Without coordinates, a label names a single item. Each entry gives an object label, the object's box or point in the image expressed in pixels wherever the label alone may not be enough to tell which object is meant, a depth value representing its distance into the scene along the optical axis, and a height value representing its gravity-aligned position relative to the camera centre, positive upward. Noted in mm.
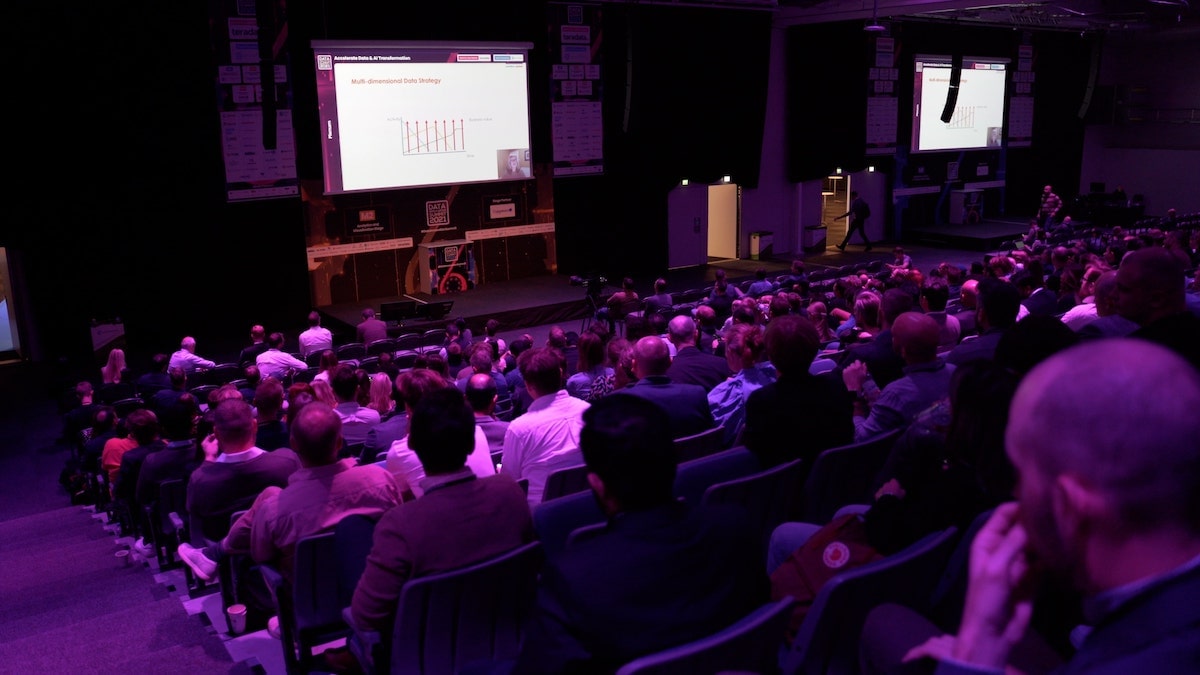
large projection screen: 12836 +809
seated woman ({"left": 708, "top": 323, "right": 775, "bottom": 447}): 4590 -1093
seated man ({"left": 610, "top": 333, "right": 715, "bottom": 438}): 4273 -1043
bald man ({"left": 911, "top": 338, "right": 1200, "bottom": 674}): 997 -364
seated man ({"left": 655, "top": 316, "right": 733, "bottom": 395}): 5188 -1140
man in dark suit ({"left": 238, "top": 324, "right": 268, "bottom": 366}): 9656 -1907
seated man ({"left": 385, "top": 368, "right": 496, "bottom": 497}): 3789 -1205
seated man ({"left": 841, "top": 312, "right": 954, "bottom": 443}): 3707 -874
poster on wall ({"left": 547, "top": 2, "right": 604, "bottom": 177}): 14805 +1243
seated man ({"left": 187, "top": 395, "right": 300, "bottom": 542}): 3951 -1316
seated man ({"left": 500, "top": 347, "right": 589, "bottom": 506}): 4004 -1188
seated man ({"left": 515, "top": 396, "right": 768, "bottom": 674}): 1829 -819
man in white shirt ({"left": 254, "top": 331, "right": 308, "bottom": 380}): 9008 -1859
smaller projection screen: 20734 +1293
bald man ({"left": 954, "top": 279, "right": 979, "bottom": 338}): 7398 -1162
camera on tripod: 12211 -1529
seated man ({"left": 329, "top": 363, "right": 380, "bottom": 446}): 5414 -1430
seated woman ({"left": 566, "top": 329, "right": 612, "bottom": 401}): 5797 -1269
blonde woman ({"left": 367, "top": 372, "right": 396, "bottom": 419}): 6203 -1495
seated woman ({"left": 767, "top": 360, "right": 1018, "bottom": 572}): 2113 -764
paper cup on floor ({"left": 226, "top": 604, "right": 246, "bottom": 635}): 3852 -1857
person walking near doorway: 19250 -1114
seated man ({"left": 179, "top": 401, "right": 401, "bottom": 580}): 3256 -1161
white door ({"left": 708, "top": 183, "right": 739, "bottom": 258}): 18578 -1118
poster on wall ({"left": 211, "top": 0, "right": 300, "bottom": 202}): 11906 +904
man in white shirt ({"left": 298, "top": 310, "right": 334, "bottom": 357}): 10219 -1859
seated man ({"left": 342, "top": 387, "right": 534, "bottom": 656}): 2648 -1017
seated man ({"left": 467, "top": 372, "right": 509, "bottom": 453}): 4449 -1157
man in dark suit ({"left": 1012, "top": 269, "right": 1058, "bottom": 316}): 6902 -1020
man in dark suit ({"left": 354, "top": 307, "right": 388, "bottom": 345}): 10583 -1830
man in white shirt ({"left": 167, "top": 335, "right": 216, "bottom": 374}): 9680 -1964
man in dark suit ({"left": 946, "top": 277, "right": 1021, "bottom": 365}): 4672 -762
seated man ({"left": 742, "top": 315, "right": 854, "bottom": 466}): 3555 -941
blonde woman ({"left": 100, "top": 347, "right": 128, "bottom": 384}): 9469 -2003
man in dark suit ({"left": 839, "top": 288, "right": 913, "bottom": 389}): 5102 -1077
